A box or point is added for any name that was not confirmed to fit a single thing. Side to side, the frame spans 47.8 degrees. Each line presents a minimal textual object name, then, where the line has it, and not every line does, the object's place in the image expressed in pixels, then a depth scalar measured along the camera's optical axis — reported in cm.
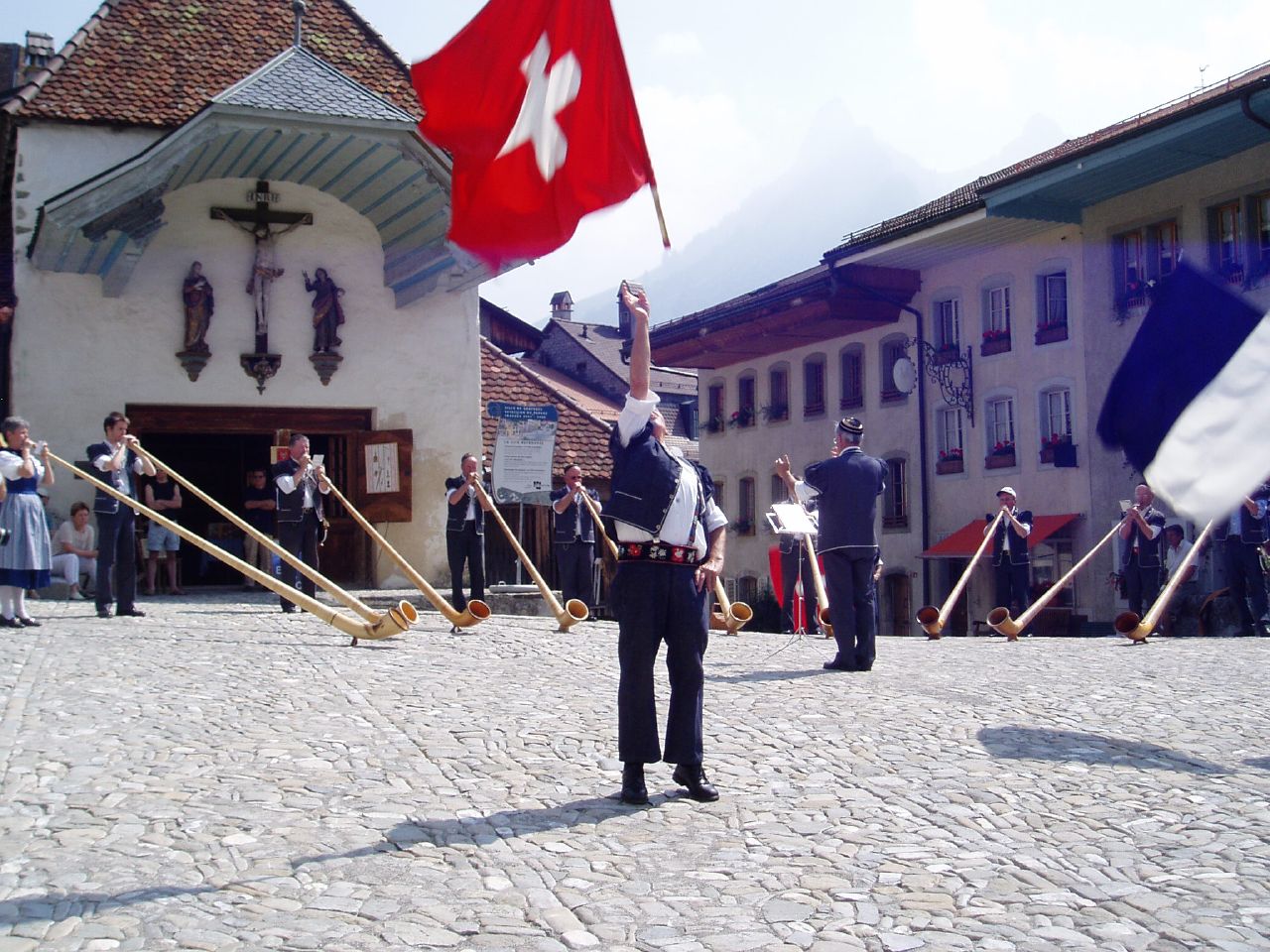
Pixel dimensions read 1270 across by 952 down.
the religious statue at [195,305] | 2175
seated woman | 1950
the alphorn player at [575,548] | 1847
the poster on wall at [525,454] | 1798
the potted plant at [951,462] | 3244
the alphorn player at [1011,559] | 1955
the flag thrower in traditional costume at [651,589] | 675
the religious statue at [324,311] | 2269
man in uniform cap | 1158
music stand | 1520
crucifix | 2222
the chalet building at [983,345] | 2317
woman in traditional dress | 1371
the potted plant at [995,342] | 3100
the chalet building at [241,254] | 2044
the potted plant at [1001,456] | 3066
